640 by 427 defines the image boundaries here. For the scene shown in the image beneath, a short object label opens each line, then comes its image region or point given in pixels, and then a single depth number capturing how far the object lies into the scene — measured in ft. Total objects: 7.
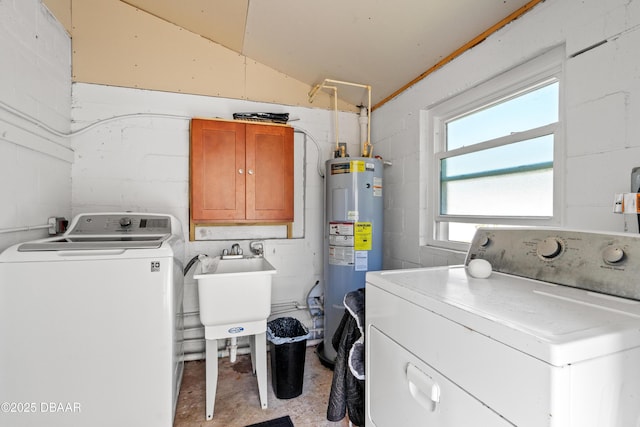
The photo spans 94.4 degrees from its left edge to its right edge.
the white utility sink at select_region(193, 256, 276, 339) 5.49
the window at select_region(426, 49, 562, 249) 4.56
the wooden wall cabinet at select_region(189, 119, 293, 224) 6.99
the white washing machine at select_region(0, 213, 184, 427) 4.25
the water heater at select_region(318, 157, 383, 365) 7.14
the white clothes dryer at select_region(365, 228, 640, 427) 1.76
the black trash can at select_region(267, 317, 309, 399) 6.15
